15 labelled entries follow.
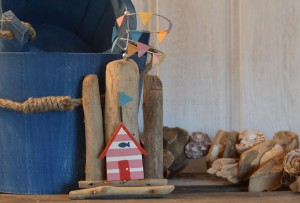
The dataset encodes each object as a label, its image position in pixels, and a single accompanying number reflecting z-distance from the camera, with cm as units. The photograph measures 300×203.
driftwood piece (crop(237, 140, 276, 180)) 111
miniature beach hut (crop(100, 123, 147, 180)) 102
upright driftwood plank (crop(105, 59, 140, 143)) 103
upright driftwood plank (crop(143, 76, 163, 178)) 105
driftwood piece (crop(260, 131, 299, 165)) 111
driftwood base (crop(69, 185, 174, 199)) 99
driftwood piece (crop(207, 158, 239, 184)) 111
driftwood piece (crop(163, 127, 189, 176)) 117
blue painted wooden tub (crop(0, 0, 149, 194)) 103
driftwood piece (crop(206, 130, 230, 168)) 116
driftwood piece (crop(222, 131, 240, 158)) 115
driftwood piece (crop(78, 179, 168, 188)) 101
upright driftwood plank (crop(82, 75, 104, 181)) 103
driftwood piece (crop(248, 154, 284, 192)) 108
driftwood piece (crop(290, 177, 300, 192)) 105
